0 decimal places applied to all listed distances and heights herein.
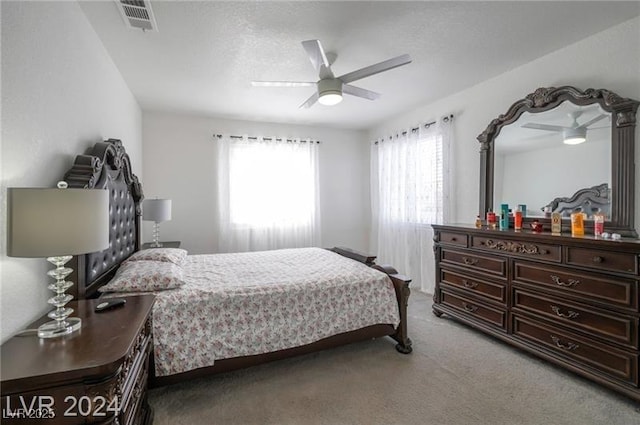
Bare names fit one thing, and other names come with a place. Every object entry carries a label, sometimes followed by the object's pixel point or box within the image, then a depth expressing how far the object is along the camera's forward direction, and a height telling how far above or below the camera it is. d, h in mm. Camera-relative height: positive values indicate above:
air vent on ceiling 1934 +1380
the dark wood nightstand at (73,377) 959 -558
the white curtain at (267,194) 4539 +287
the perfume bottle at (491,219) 3002 -83
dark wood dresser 1884 -666
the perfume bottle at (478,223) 2982 -124
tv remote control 1502 -490
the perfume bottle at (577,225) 2281 -111
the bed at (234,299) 1898 -664
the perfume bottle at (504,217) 2871 -60
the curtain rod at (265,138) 4527 +1182
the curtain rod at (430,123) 3727 +1194
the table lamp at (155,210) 3479 +18
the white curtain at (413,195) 3896 +239
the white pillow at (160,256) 2615 -410
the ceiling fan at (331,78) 2135 +1098
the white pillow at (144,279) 1971 -471
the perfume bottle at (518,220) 2713 -84
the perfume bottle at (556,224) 2428 -109
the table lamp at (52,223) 1097 -46
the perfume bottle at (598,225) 2180 -106
